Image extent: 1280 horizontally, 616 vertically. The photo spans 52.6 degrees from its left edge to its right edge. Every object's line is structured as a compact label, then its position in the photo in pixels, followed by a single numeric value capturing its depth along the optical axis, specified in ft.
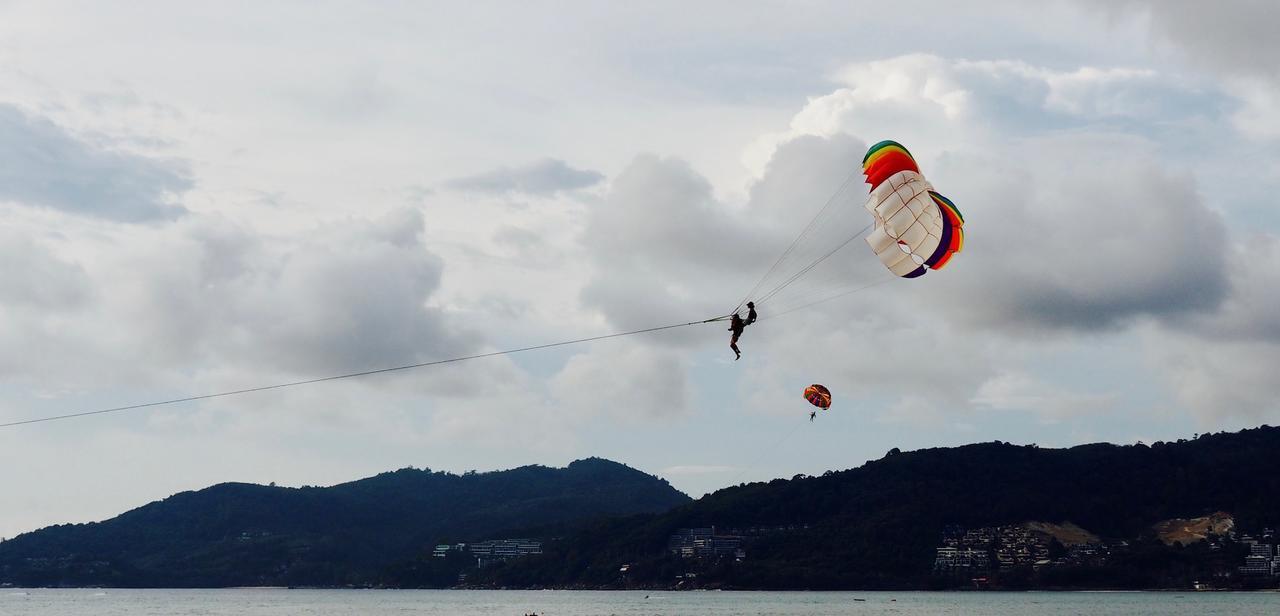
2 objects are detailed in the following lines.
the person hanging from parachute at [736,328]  112.88
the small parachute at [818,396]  196.54
